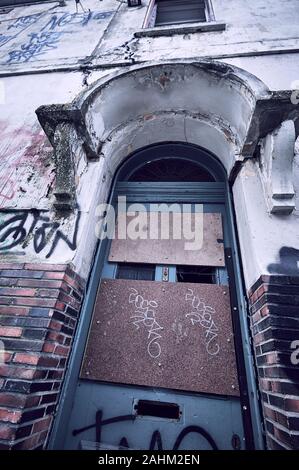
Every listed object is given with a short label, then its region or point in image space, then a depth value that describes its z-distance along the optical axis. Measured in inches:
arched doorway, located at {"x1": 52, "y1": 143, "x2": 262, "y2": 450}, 79.6
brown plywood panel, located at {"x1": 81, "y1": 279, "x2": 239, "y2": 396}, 85.3
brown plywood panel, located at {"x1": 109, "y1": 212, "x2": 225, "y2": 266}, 106.2
